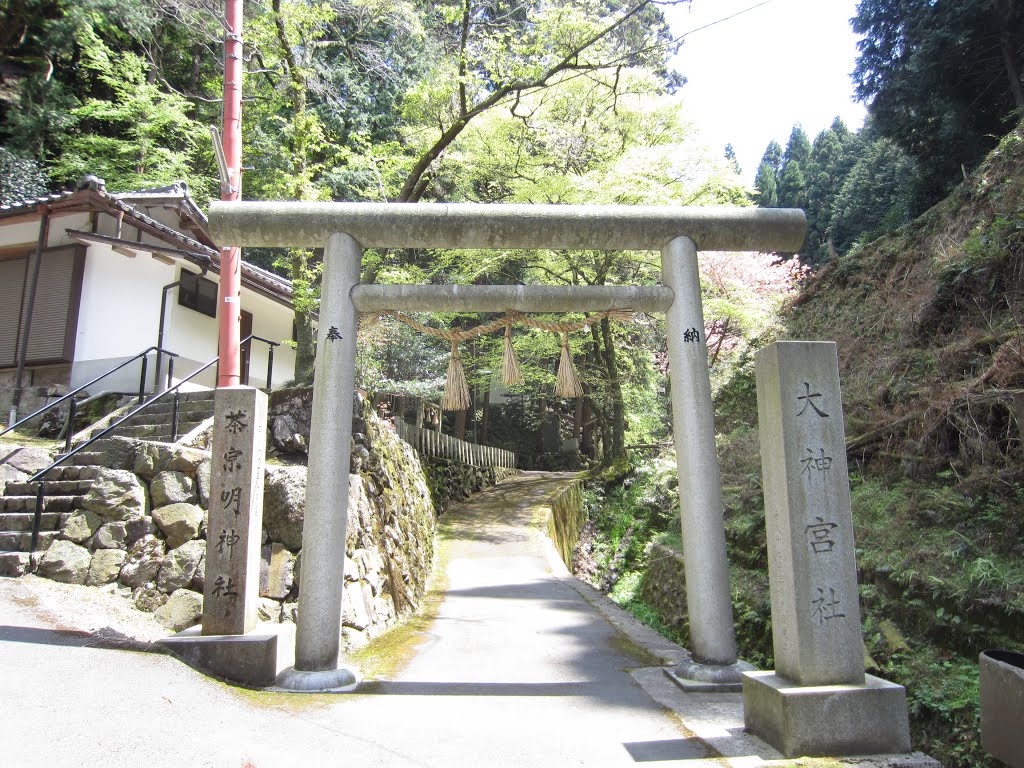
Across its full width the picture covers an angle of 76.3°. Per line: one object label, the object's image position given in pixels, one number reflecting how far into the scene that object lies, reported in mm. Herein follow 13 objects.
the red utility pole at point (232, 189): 8125
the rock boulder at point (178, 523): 7320
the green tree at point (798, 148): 40188
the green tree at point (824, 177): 32750
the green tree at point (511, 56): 12914
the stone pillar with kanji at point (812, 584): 4020
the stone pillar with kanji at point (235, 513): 5219
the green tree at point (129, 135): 19172
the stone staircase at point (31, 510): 7127
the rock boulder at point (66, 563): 7000
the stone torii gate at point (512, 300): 5465
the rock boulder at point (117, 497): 7418
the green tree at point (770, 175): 36312
